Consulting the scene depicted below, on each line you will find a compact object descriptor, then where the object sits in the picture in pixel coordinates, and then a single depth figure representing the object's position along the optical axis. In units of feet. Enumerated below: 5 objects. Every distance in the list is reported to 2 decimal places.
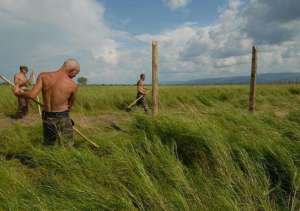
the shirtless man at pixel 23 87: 25.12
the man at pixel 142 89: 33.37
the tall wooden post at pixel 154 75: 20.43
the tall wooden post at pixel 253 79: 21.87
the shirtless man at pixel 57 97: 11.25
